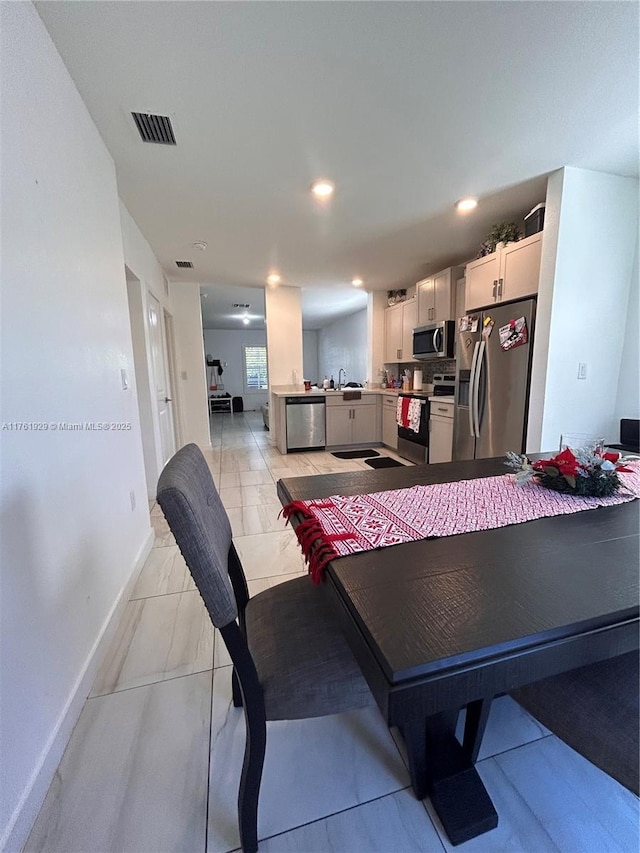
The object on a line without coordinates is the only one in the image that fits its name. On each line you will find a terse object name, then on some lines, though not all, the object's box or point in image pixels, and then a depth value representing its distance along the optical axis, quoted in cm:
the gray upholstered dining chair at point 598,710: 71
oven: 397
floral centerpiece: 112
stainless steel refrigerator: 260
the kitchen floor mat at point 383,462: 426
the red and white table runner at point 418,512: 88
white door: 344
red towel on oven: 430
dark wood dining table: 53
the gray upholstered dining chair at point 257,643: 70
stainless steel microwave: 385
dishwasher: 484
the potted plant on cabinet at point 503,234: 281
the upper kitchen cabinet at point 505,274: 252
